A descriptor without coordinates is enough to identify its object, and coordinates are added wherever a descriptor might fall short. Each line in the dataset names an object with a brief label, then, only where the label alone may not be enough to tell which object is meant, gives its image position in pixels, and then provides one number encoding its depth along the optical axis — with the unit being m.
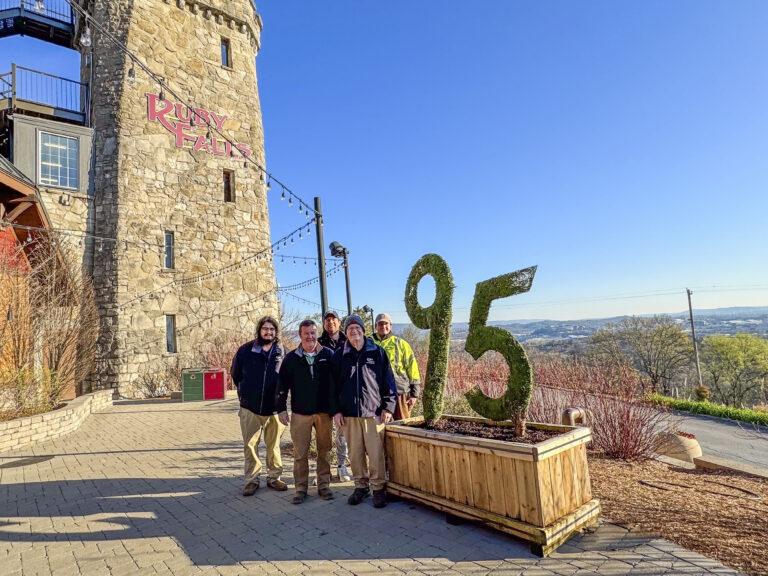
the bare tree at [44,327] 8.52
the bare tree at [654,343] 40.34
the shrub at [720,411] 16.83
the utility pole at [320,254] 7.39
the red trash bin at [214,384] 12.93
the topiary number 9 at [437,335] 4.49
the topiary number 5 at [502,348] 3.93
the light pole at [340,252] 9.71
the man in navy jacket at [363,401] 4.30
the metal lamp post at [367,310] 11.97
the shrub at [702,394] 22.11
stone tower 14.88
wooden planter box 3.18
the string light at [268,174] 8.56
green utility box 12.74
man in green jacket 5.17
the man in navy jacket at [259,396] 4.69
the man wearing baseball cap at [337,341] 5.09
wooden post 34.87
